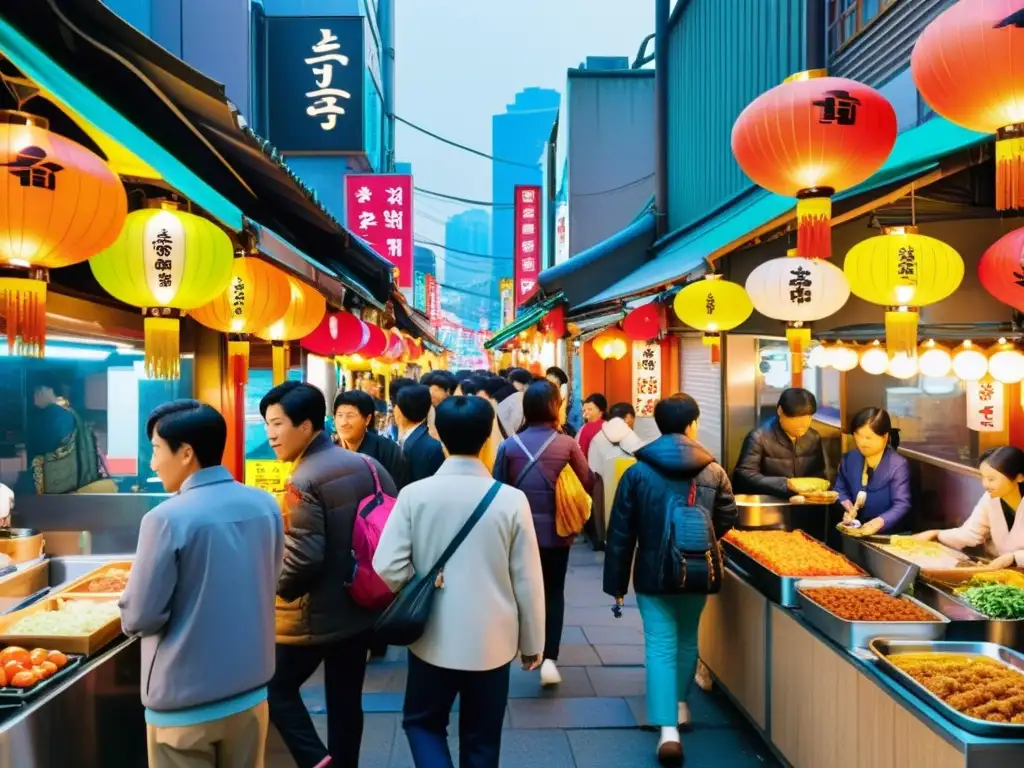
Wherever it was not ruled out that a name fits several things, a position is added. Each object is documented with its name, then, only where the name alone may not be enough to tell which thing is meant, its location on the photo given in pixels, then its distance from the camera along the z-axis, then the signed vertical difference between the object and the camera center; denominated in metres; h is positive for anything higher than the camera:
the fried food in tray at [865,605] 4.74 -1.42
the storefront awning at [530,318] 16.93 +1.46
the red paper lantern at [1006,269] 4.36 +0.60
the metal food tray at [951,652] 3.31 -1.47
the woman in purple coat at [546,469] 6.64 -0.78
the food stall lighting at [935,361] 8.69 +0.17
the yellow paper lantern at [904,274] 5.70 +0.73
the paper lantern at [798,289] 6.77 +0.74
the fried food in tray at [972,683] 3.52 -1.48
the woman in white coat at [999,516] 5.86 -1.08
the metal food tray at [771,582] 5.37 -1.45
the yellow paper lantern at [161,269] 4.47 +0.61
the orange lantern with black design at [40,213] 3.12 +0.67
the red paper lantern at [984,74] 3.44 +1.35
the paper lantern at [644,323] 12.37 +0.84
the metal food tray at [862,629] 4.47 -1.44
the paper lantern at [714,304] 8.98 +0.81
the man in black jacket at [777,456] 8.59 -0.86
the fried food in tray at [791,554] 5.87 -1.42
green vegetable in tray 4.68 -1.34
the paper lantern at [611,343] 14.88 +0.62
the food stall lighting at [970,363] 8.44 +0.14
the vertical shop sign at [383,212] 19.47 +4.03
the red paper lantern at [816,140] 4.89 +1.47
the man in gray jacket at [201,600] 3.28 -0.94
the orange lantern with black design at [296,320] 7.36 +0.54
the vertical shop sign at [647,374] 14.91 +0.04
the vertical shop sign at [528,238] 28.98 +4.97
